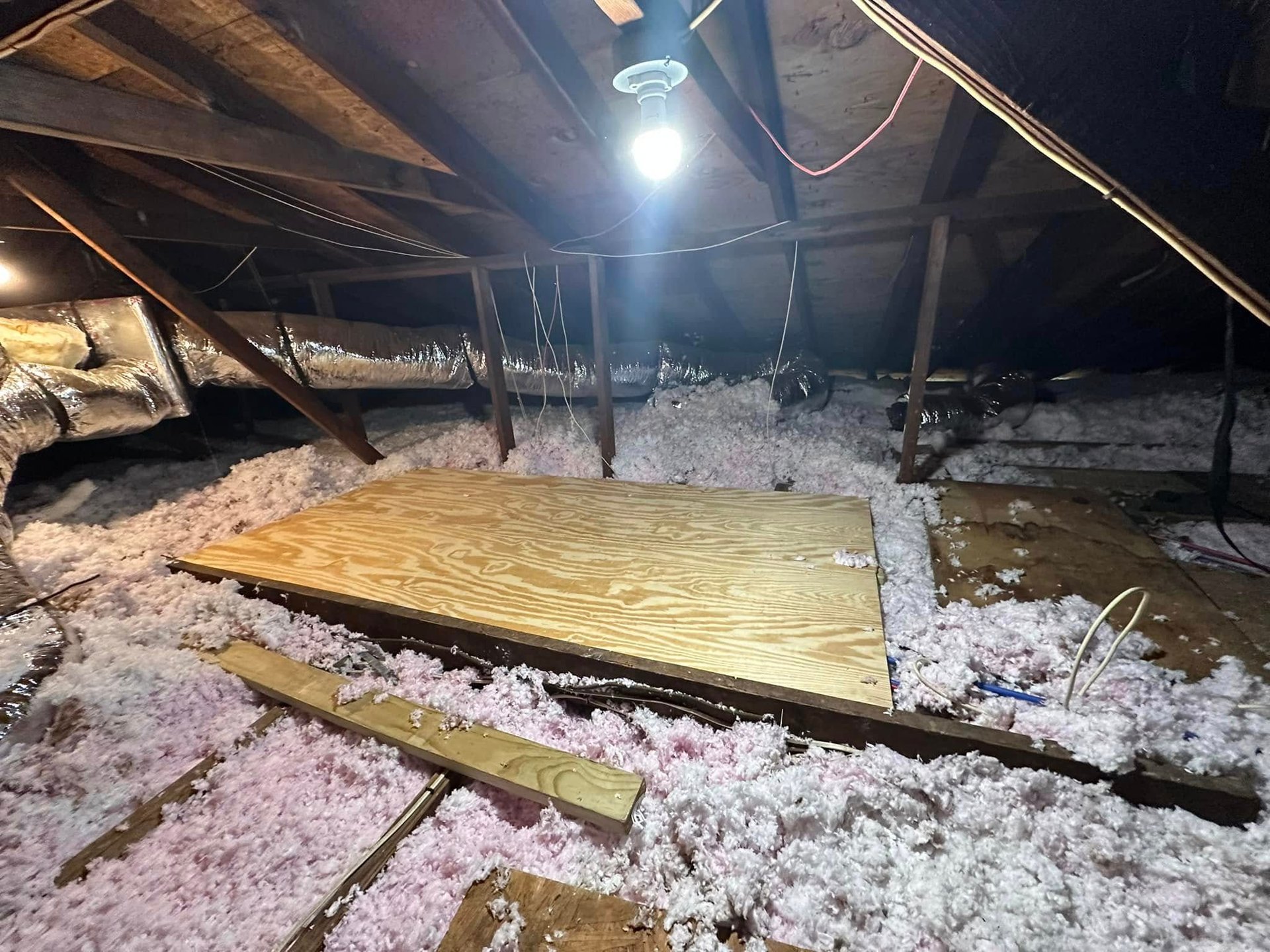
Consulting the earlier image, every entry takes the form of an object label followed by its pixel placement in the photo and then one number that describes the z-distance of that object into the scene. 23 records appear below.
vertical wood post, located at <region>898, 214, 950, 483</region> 1.95
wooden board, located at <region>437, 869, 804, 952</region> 0.75
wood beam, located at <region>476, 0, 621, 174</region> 1.25
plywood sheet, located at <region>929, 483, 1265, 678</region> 1.21
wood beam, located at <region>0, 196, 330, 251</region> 2.08
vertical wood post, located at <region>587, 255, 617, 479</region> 2.50
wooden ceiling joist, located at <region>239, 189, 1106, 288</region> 1.81
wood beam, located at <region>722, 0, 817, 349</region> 1.26
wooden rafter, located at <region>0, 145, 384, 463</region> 1.67
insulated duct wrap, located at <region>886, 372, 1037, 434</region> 2.74
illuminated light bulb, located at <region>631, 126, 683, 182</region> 1.16
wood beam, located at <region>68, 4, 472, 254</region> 1.29
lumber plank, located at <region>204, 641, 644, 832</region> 0.93
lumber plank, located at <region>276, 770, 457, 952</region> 0.78
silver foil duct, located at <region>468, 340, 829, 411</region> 3.20
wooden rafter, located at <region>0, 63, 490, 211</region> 1.13
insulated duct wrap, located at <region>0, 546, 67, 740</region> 1.10
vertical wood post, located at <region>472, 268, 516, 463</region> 2.72
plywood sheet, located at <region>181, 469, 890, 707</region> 1.23
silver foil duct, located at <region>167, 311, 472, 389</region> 2.59
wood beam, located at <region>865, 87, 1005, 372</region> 1.49
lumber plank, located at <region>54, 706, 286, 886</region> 0.89
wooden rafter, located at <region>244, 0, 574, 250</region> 1.26
